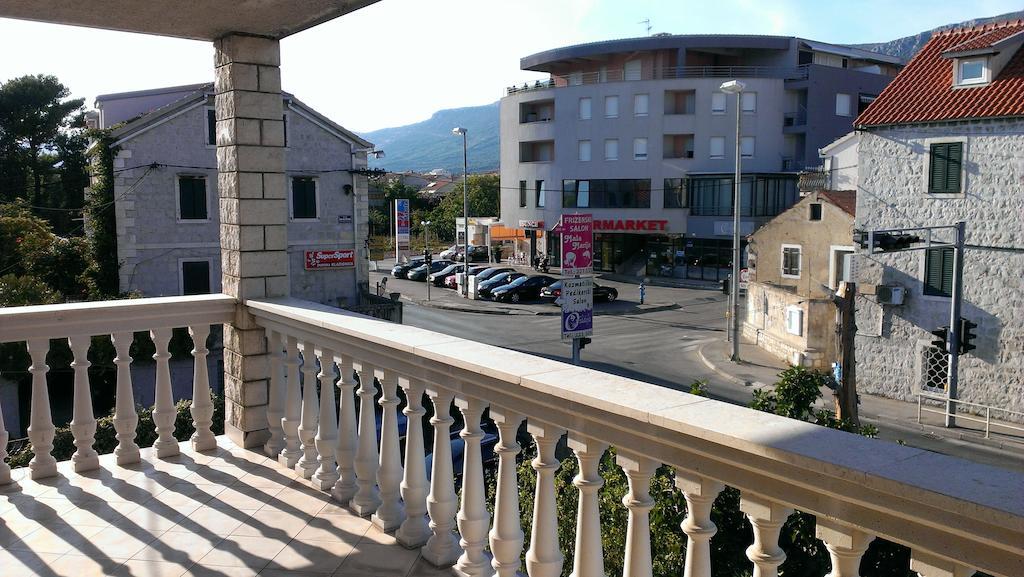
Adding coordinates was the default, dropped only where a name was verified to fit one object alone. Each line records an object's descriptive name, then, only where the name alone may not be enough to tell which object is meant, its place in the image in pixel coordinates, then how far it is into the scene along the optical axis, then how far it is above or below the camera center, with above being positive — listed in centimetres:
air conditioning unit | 2133 -207
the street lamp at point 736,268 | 2486 -172
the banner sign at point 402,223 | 3672 -39
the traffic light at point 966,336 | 1775 -261
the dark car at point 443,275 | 4594 -338
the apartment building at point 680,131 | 4441 +467
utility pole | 1191 -217
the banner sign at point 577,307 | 1585 -179
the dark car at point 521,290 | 3938 -364
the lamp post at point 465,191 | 3797 +113
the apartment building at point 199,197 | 2359 +52
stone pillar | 550 +12
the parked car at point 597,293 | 3875 -369
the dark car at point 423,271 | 4831 -333
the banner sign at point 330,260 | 2625 -146
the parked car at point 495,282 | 4056 -338
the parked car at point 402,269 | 5075 -338
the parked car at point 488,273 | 4297 -311
